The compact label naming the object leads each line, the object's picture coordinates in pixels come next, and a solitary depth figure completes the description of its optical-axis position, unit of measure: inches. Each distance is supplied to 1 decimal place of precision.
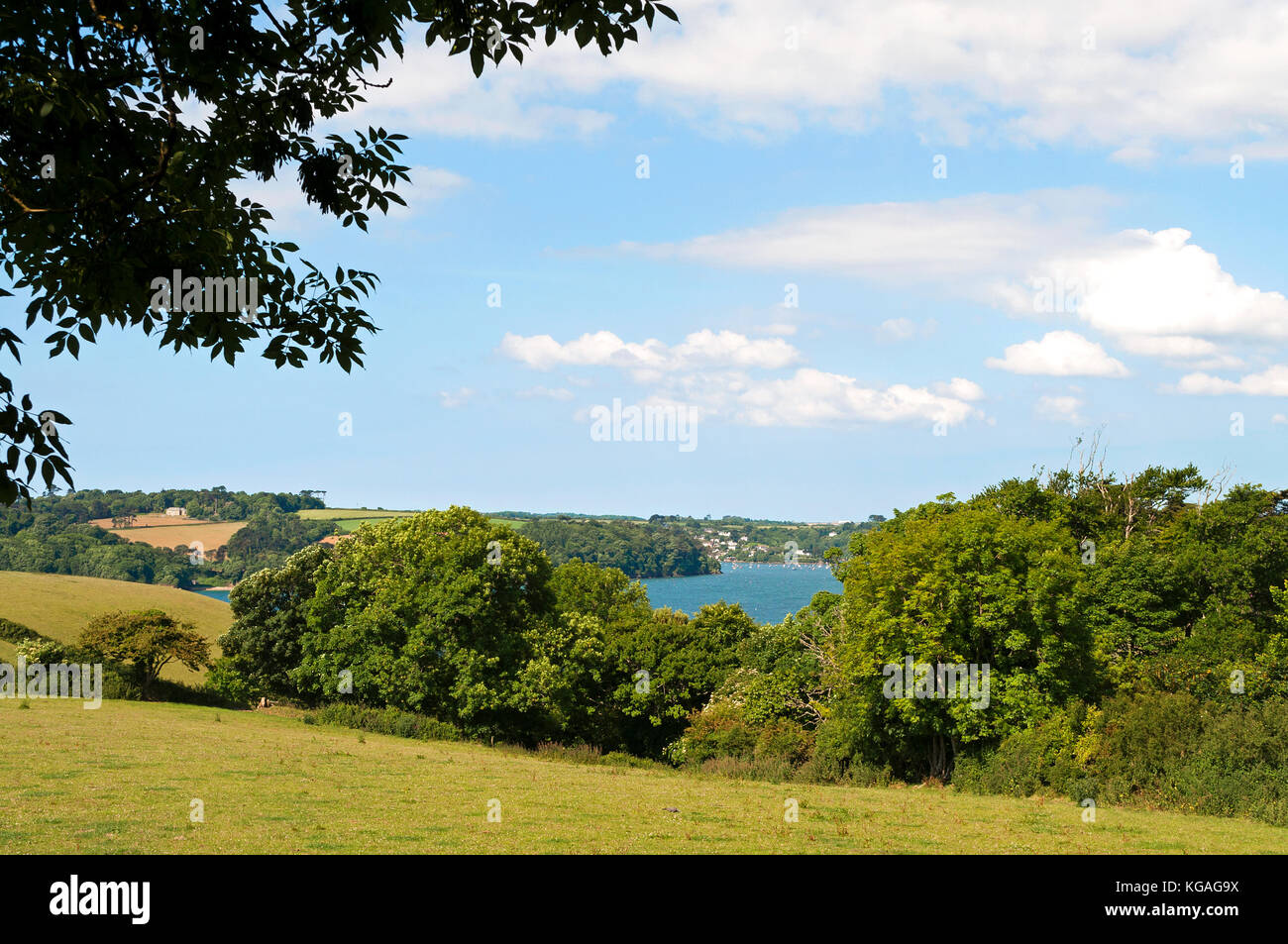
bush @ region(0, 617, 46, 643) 2295.8
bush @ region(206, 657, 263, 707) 2021.4
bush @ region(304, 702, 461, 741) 1717.5
